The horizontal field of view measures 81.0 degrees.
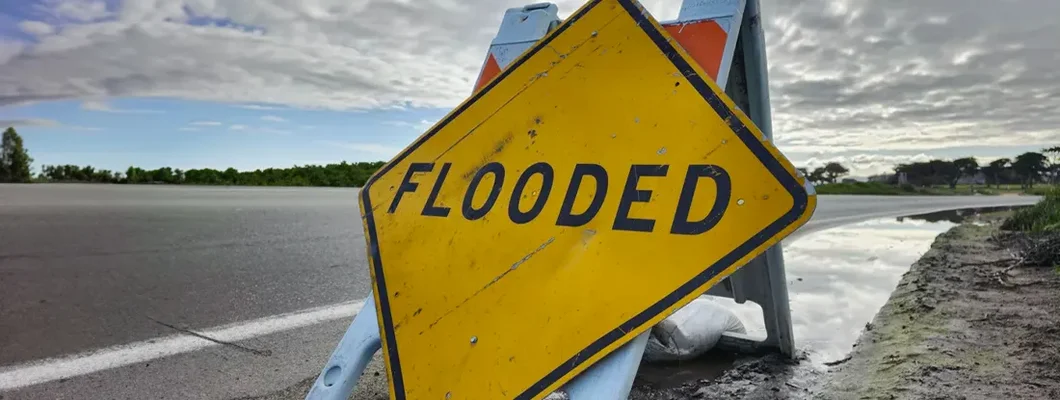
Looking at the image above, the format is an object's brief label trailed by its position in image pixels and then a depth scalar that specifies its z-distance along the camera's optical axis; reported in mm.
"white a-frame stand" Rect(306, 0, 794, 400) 1327
